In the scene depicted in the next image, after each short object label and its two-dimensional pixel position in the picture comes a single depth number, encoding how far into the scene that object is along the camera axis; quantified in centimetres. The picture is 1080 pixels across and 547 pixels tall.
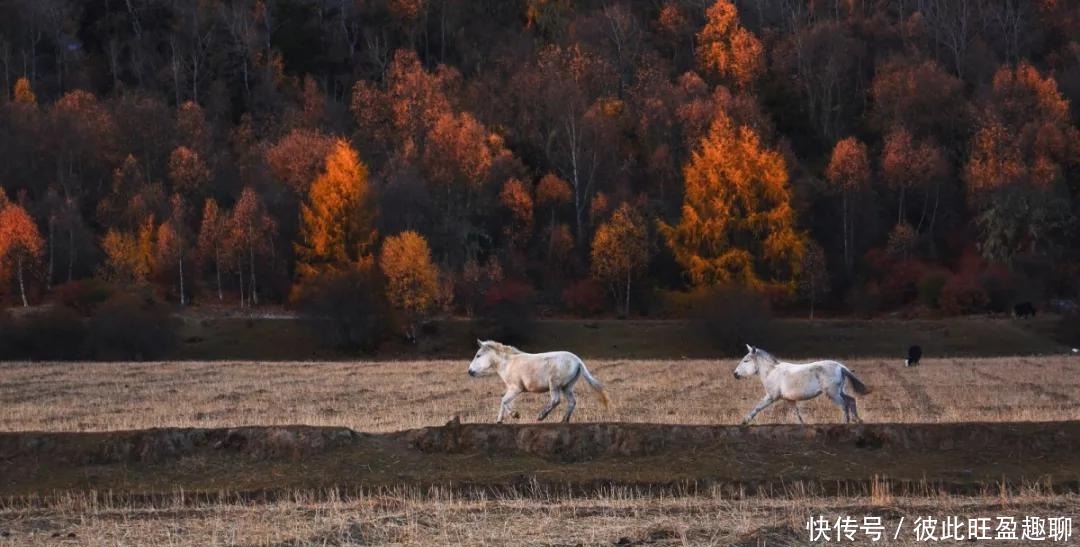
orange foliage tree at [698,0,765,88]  11138
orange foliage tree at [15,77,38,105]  10698
